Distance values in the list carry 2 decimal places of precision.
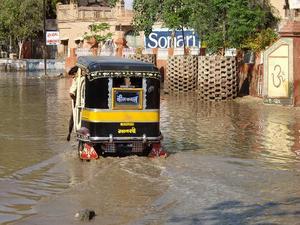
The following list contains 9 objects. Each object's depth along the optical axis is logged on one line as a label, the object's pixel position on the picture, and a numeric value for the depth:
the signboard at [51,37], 50.11
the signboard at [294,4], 22.09
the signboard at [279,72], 21.97
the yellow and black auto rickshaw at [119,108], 12.28
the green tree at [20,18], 60.81
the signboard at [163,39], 41.84
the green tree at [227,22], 26.36
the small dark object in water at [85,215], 8.41
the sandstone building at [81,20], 57.47
